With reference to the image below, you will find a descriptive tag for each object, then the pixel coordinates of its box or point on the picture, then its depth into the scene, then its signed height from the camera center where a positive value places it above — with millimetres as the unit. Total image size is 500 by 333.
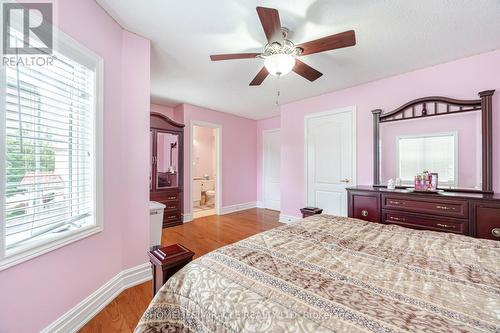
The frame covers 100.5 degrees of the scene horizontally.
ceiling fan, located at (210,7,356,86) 1547 +986
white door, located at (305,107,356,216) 3506 +138
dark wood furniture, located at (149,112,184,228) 3893 -10
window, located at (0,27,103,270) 1190 +92
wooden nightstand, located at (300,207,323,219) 2218 -491
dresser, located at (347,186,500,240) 2012 -493
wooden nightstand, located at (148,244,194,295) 1103 -519
